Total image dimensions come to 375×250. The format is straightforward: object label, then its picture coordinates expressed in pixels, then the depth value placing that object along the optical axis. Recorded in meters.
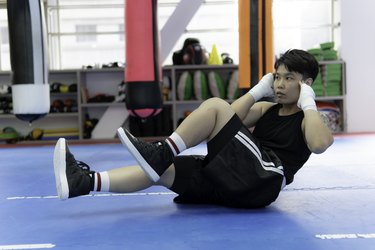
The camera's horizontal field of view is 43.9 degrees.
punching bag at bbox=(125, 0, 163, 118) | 3.74
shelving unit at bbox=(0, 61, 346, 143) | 7.64
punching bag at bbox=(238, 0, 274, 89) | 3.88
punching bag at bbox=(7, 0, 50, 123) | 3.17
